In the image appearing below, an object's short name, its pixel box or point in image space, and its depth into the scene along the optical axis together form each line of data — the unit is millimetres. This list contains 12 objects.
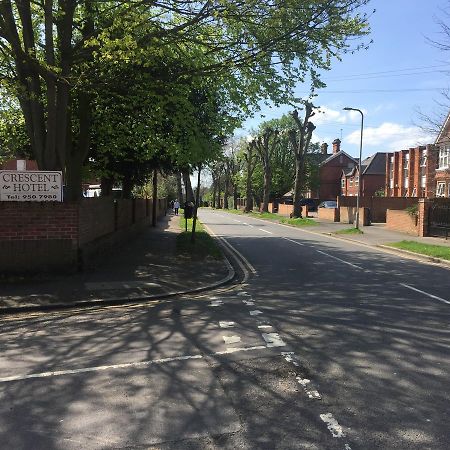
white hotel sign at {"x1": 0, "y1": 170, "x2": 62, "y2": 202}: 11266
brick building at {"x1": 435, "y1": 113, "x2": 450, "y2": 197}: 45000
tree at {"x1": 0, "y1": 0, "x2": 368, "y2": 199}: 11188
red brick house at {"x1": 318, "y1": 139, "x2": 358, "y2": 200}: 85562
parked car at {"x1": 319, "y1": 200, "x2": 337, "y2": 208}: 59438
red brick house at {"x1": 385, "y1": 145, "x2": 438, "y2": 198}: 52706
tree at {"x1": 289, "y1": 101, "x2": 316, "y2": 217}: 39938
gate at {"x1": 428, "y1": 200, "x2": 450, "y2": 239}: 23125
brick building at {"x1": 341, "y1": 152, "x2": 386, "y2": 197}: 71625
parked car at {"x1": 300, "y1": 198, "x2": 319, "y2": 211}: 68969
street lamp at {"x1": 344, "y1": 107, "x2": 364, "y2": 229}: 29769
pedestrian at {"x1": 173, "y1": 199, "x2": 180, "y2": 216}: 55878
